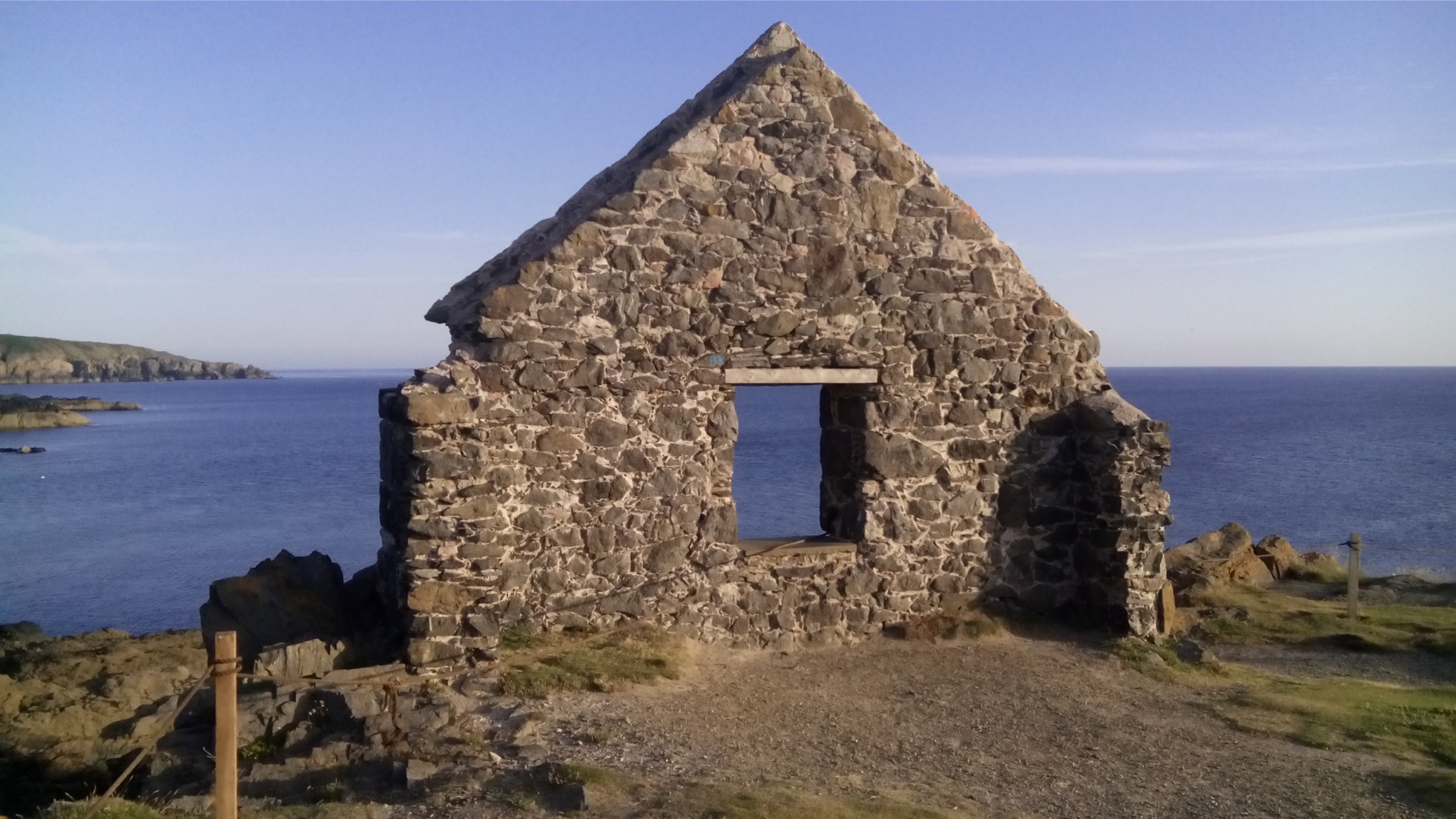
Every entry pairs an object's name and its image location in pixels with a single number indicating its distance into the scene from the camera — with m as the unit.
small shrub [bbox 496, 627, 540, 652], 8.00
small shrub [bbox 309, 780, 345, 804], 5.77
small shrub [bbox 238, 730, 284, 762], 6.41
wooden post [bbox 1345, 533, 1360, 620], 11.76
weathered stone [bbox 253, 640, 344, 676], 7.42
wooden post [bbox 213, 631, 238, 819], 4.83
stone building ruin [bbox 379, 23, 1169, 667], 8.06
